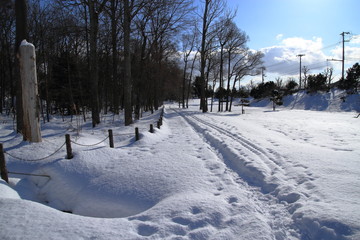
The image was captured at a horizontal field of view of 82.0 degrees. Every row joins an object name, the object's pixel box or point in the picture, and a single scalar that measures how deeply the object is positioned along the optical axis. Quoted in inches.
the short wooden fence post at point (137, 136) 324.6
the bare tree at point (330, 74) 1657.2
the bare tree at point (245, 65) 1150.0
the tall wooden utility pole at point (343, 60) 1470.4
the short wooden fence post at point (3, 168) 181.5
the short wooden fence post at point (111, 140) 284.6
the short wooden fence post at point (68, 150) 230.1
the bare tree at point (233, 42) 1092.5
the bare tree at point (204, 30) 1029.8
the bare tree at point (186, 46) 1318.9
